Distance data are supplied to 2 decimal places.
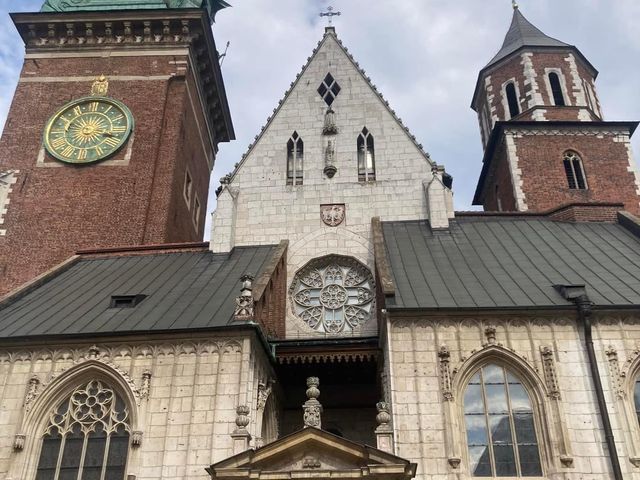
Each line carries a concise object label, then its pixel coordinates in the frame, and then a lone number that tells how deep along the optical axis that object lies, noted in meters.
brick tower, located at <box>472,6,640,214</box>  28.62
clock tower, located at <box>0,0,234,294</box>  27.52
